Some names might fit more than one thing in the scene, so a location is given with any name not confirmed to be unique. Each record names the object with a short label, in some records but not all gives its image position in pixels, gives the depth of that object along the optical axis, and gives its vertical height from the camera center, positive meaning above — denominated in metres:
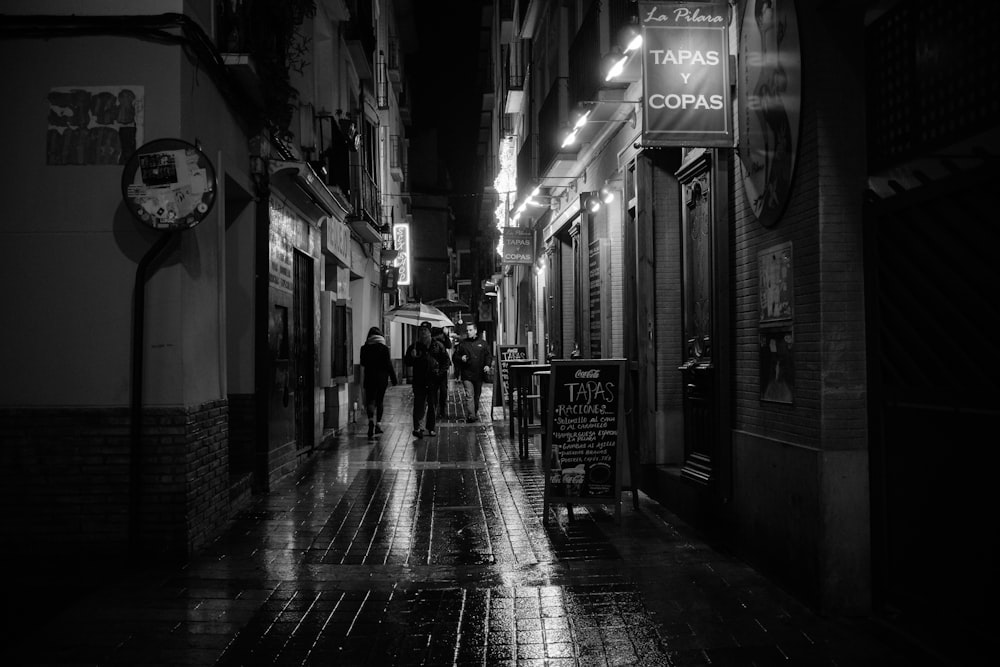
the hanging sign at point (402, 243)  29.53 +4.49
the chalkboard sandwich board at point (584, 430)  7.63 -0.64
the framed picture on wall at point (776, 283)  5.64 +0.57
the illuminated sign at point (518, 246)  20.30 +2.97
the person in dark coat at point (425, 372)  14.62 -0.13
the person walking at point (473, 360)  17.73 +0.09
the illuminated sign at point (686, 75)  6.66 +2.42
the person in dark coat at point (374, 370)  14.46 -0.09
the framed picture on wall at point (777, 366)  5.65 -0.03
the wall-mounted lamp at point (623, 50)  8.47 +3.38
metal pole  6.38 -0.12
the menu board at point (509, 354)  17.73 +0.22
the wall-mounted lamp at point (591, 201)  11.56 +2.37
